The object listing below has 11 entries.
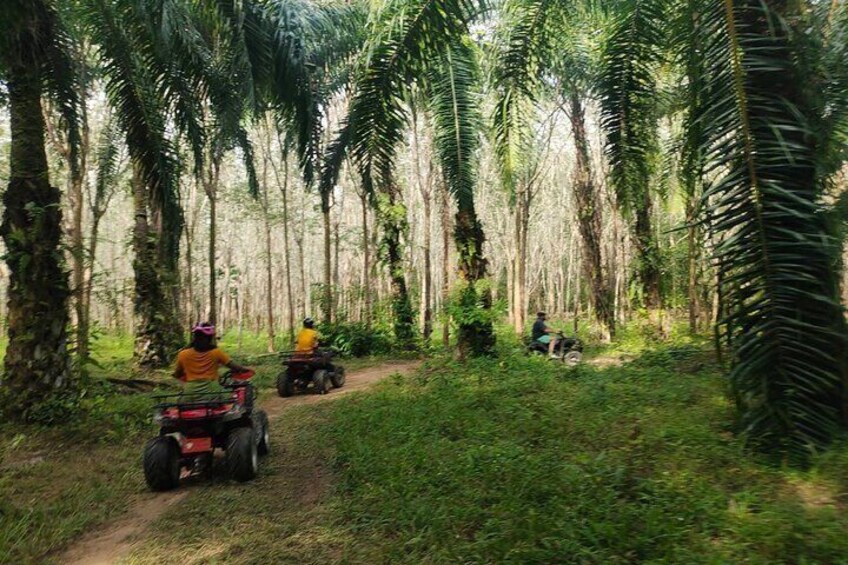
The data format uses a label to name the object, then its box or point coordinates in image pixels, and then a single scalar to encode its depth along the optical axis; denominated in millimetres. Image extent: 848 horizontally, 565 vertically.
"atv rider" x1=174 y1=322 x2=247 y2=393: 6098
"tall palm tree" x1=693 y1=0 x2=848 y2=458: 4062
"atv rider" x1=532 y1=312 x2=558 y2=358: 13661
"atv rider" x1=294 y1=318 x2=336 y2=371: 11312
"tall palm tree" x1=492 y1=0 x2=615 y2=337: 7516
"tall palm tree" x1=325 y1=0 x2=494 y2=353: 6355
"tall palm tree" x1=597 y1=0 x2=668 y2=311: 7090
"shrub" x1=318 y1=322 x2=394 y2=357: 17281
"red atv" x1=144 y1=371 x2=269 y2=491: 5492
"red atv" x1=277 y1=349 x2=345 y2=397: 11125
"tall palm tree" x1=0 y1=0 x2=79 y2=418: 7359
